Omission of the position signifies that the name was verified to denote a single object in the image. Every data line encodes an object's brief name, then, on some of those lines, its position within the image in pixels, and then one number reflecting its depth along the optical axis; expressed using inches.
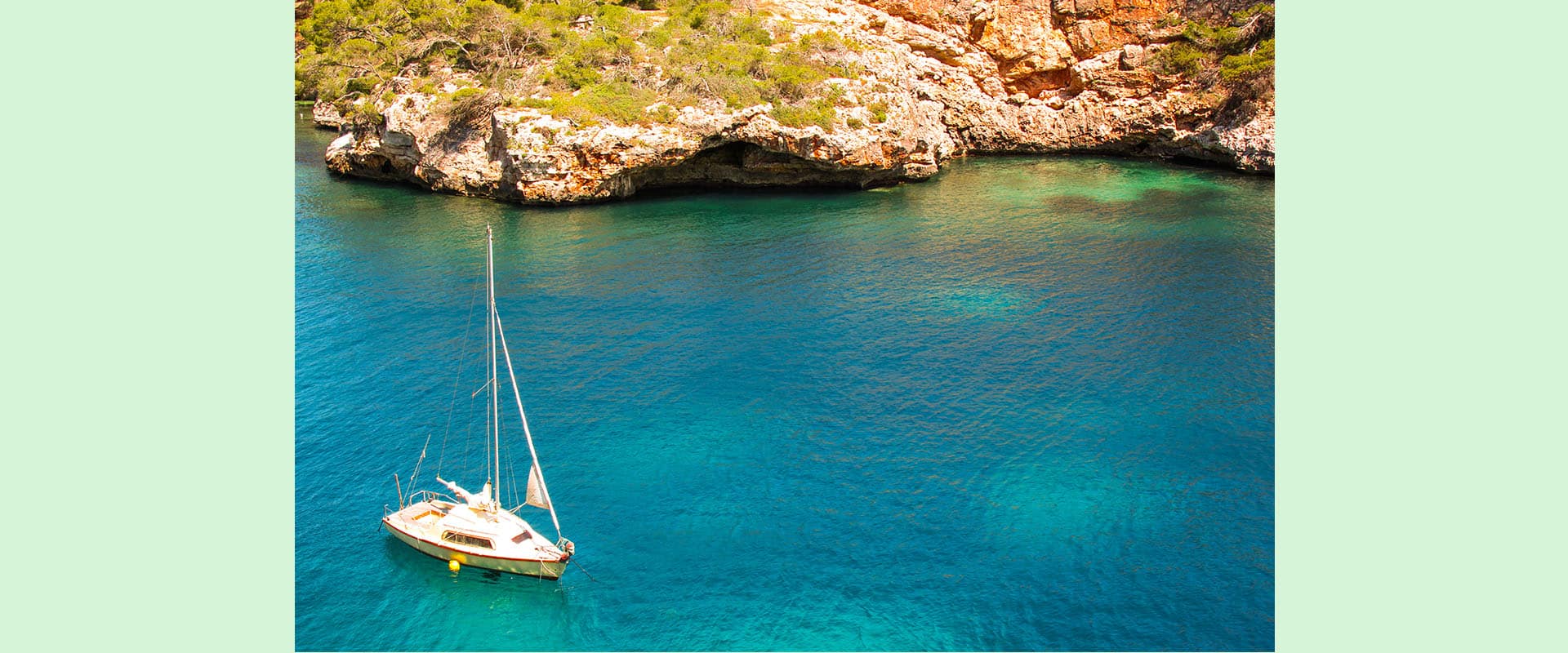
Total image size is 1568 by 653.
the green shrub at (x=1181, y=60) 3400.6
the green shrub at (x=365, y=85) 3400.6
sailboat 1338.6
